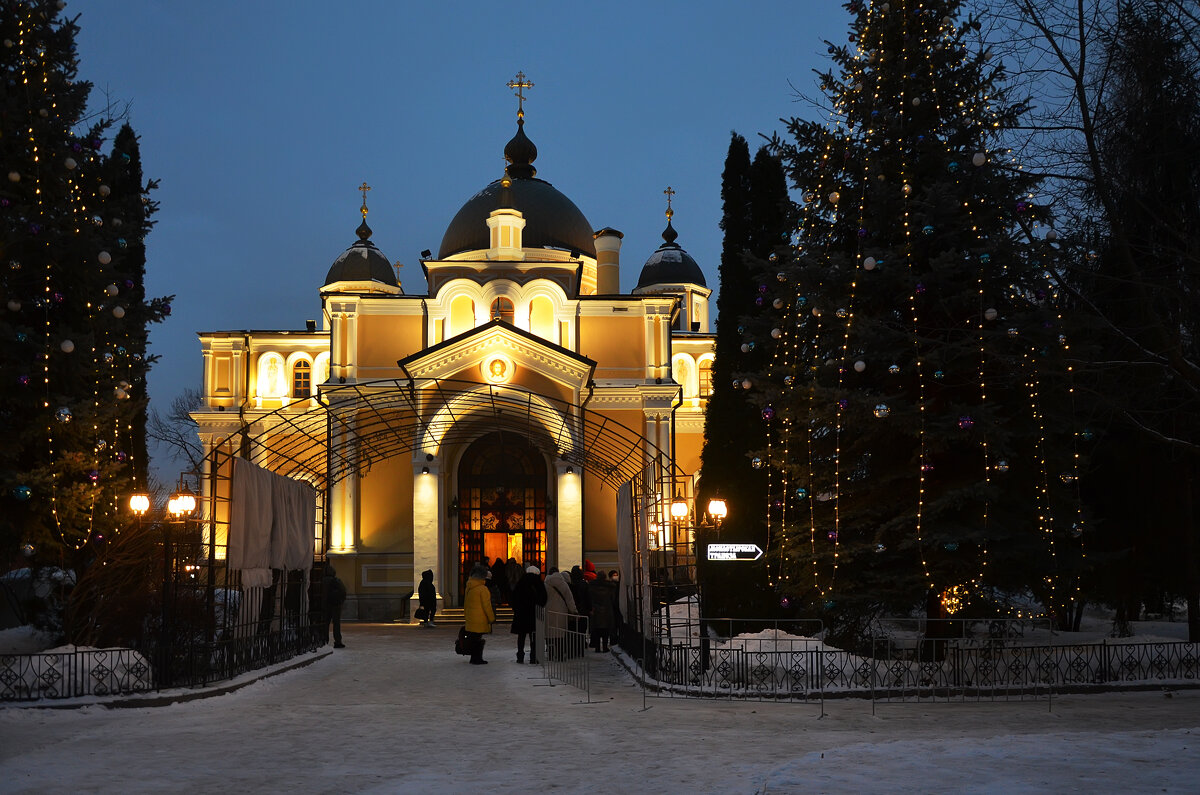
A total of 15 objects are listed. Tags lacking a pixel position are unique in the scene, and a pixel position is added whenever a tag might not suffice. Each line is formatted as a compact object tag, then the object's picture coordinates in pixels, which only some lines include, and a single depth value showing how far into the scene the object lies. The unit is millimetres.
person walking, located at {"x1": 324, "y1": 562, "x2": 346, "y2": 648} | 24516
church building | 35688
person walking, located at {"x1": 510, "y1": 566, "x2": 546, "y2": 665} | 20641
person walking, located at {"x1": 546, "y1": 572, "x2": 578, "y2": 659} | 18781
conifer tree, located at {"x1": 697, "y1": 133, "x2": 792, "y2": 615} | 22797
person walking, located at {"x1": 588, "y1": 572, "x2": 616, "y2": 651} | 23297
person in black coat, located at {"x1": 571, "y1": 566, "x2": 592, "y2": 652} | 23078
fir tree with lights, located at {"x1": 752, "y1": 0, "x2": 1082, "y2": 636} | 15914
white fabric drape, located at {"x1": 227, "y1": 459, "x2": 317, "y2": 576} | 17484
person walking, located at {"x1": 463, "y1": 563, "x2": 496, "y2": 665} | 20328
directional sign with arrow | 15828
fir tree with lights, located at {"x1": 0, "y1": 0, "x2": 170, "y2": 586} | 14945
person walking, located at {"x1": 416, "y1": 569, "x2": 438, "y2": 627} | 31406
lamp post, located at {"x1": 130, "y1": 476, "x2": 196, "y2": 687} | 14898
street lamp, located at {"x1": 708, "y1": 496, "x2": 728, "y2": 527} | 17203
